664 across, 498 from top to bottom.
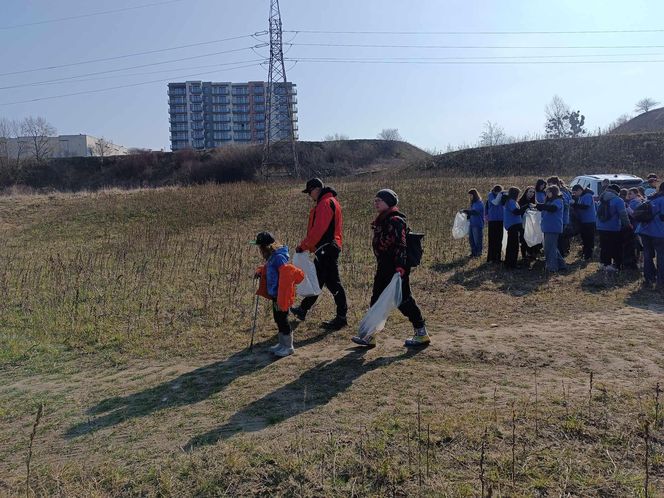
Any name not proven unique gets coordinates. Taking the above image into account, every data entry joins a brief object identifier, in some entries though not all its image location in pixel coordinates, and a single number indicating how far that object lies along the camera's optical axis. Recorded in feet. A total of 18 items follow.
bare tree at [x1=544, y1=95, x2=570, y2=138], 208.89
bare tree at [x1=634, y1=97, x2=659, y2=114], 215.63
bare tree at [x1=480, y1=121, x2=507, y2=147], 125.47
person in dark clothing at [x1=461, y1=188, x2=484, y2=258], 38.93
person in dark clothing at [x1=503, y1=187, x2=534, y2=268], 34.27
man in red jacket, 21.50
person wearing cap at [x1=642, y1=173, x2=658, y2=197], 37.13
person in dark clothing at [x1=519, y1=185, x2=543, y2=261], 35.70
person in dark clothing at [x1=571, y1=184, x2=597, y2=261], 35.27
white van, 43.34
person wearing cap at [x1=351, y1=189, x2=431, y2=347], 18.51
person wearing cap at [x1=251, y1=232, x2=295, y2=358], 18.81
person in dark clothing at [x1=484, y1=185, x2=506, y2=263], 35.50
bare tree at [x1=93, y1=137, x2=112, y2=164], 269.19
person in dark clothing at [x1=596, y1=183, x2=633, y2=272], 31.45
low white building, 210.38
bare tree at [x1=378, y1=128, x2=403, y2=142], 203.11
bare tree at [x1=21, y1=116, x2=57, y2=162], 212.84
